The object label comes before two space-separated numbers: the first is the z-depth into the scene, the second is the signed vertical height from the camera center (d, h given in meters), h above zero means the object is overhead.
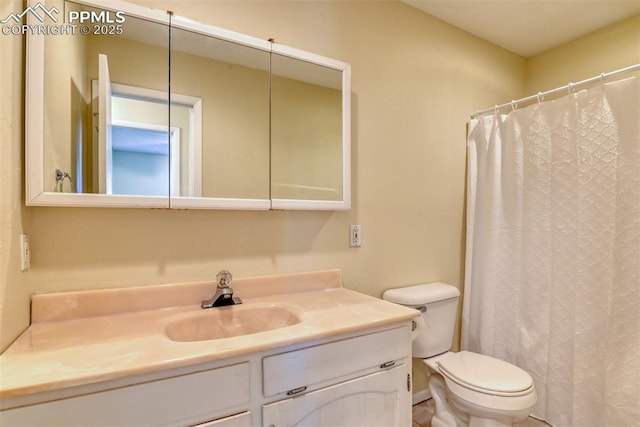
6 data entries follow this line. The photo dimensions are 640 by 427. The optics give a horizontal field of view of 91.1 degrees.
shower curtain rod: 1.46 +0.66
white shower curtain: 1.46 -0.20
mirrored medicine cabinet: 1.04 +0.37
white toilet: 1.35 -0.77
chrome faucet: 1.24 -0.33
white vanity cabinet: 0.72 -0.49
